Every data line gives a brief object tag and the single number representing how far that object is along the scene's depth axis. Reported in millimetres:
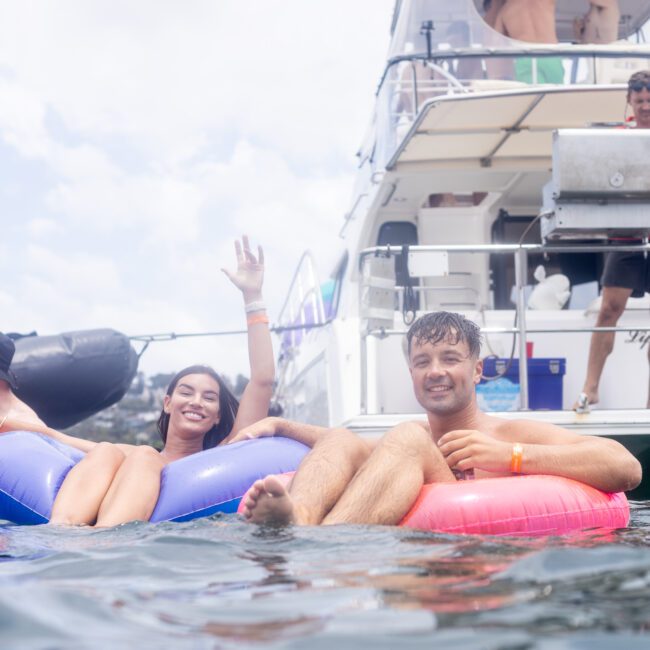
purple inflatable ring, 4160
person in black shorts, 5898
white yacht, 5312
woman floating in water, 4082
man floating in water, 3412
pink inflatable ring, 3398
